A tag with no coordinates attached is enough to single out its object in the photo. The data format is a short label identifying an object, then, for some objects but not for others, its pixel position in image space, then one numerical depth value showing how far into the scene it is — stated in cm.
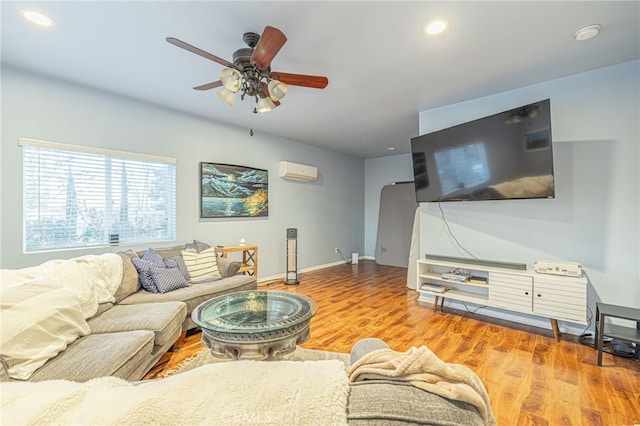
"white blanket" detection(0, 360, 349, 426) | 55
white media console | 246
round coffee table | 154
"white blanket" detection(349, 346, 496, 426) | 59
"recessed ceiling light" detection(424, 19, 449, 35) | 190
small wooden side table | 379
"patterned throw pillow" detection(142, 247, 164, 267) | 281
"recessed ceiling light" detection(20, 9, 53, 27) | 181
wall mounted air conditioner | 488
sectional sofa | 139
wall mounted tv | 245
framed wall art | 394
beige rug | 203
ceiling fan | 180
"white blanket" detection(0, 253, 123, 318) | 177
